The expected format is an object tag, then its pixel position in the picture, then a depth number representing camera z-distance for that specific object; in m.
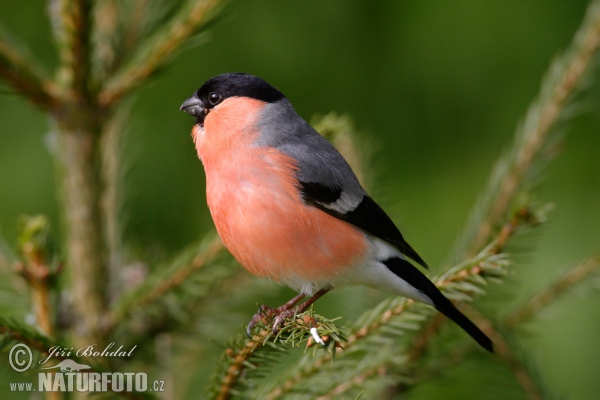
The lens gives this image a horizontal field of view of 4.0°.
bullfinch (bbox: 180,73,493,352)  2.93
